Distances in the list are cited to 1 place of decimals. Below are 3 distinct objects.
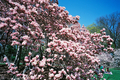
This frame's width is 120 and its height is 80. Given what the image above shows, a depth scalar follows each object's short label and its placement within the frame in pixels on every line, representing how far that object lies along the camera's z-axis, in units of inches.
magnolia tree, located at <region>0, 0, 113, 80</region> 121.7
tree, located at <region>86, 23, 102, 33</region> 1392.2
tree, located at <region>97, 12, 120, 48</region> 1057.6
